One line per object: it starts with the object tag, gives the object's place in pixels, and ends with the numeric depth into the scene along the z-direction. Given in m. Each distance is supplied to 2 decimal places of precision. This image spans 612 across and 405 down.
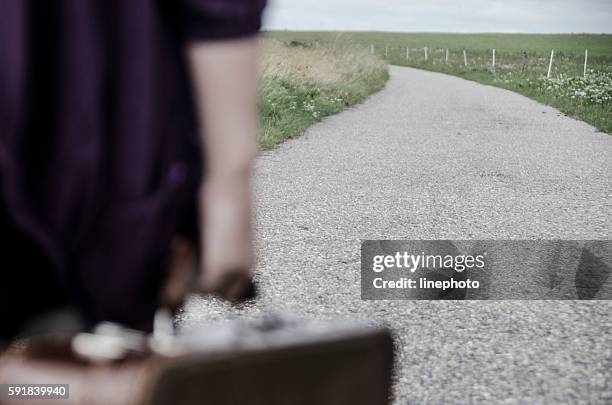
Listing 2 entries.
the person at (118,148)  1.98
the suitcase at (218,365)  1.94
